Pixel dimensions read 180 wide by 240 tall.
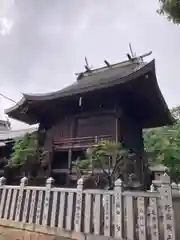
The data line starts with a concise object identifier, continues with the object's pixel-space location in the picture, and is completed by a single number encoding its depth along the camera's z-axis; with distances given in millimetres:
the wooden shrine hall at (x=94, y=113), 8070
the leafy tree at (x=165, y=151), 12164
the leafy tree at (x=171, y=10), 4730
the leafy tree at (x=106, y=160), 6332
